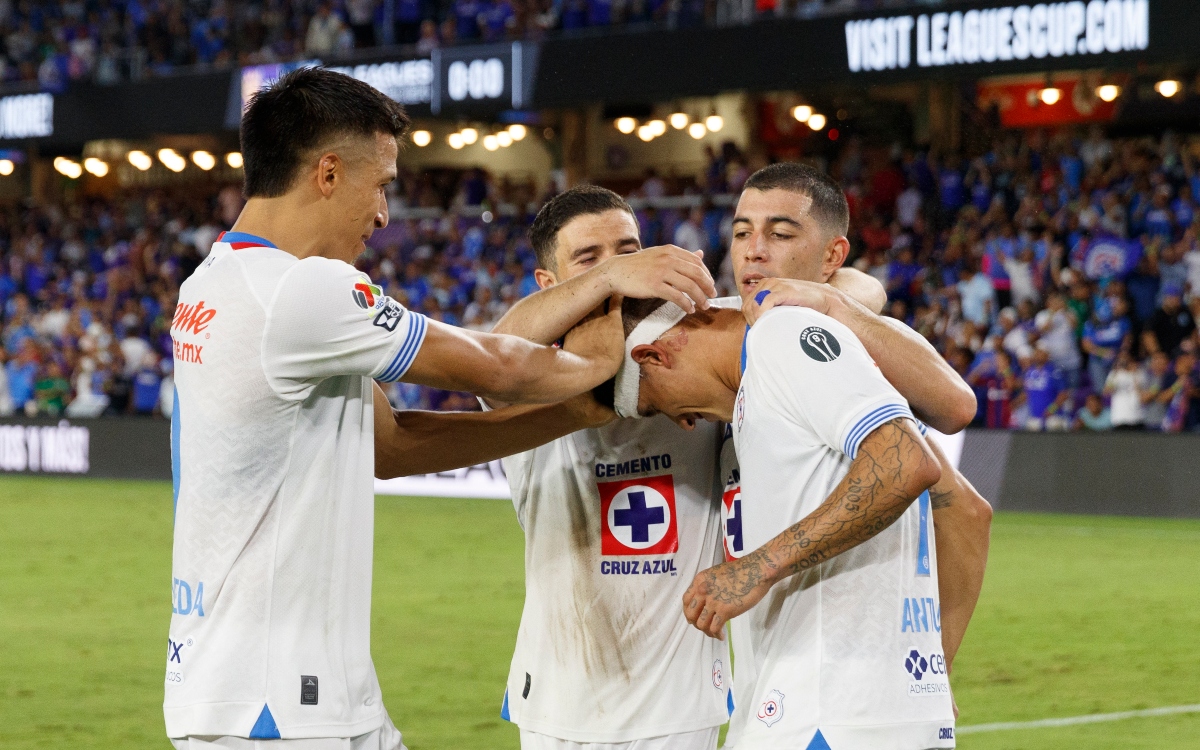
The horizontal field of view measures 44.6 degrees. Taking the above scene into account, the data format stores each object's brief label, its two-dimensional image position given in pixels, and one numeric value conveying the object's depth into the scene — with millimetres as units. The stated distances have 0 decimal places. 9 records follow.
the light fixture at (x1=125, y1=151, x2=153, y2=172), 32406
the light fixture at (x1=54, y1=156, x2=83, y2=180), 31719
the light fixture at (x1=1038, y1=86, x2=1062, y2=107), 22328
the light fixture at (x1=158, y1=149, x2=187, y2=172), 31234
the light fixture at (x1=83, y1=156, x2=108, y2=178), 32062
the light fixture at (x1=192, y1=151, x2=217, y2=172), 31172
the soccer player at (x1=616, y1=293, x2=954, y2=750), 2705
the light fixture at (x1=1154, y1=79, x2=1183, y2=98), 21172
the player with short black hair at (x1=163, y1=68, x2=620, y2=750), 2826
